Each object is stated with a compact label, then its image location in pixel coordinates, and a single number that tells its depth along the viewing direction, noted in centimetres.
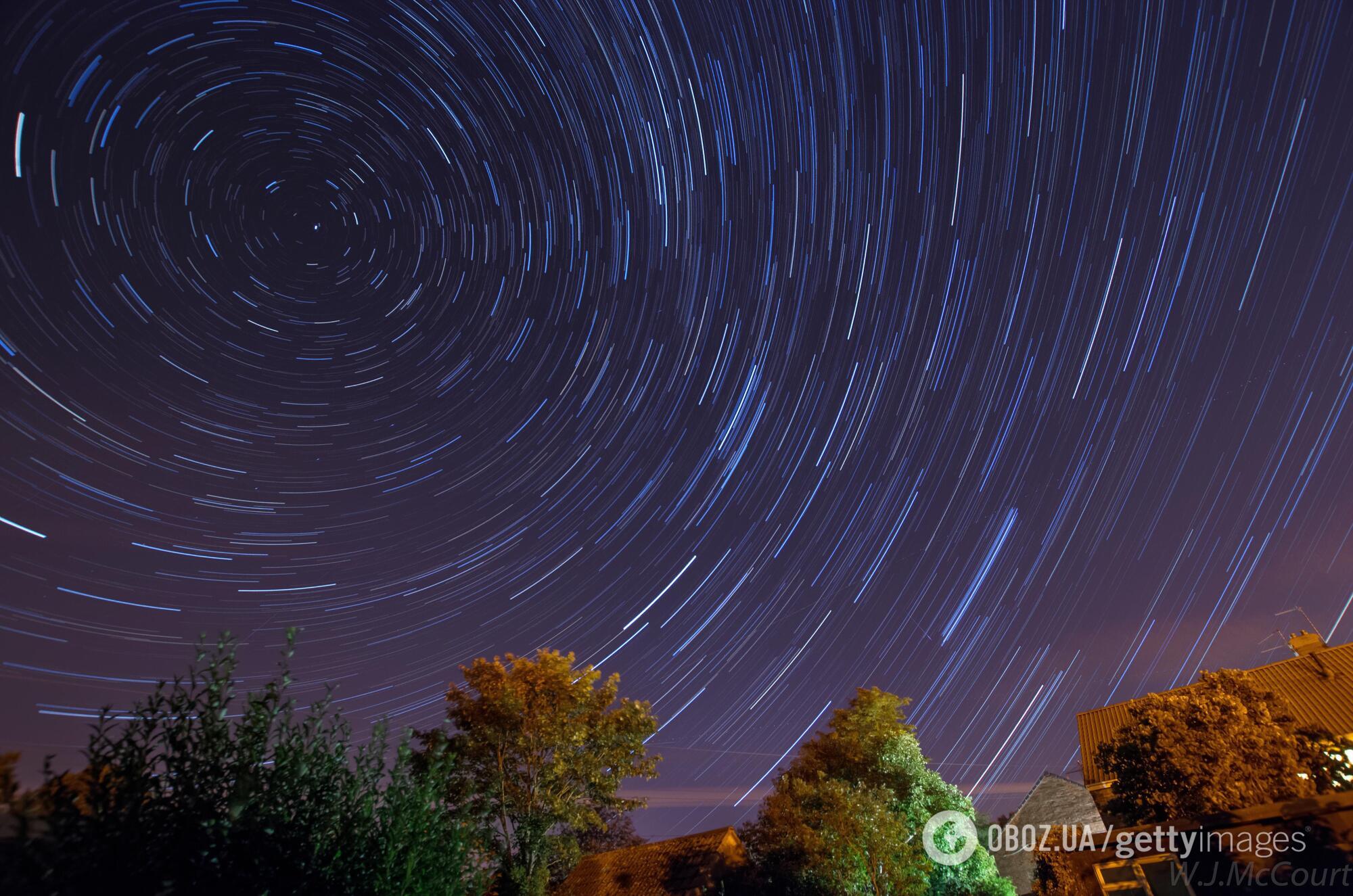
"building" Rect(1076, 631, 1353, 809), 2517
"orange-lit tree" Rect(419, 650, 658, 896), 2189
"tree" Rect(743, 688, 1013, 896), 2103
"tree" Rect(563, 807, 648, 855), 4019
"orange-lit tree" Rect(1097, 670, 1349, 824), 1555
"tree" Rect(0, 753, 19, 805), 692
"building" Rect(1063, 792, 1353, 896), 1015
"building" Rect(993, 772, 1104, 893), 3903
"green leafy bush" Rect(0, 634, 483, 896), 672
